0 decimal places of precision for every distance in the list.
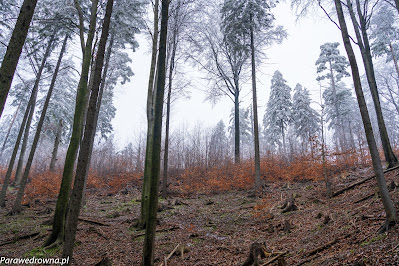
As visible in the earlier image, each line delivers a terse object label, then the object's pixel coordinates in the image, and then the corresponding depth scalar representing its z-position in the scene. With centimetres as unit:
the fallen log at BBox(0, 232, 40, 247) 556
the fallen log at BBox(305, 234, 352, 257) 350
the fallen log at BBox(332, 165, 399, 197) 779
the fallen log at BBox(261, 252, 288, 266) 296
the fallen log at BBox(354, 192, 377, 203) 592
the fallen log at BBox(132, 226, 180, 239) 629
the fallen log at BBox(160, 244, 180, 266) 404
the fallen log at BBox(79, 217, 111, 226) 736
